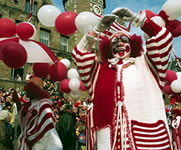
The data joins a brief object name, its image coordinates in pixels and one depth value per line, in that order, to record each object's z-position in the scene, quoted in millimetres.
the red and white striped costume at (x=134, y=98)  1900
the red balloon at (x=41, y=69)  3224
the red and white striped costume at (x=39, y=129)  2781
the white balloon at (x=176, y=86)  4289
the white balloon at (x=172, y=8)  2250
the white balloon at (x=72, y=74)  4066
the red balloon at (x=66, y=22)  2947
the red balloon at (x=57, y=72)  3225
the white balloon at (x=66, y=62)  4004
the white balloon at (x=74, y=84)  3691
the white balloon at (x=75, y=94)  3846
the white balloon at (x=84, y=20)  2710
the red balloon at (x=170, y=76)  4415
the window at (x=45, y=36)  16359
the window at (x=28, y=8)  15898
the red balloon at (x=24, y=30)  2885
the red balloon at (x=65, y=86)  3771
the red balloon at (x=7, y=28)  2877
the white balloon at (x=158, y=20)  2145
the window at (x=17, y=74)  13700
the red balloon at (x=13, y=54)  2402
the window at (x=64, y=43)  17966
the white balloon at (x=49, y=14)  3197
